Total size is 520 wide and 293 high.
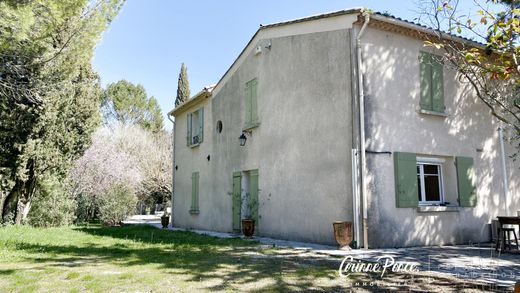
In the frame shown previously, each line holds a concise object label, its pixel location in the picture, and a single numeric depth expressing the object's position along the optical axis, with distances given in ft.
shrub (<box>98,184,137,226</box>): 59.47
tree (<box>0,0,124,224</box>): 28.22
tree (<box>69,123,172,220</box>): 64.39
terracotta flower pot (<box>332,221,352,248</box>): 27.12
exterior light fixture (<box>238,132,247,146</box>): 40.75
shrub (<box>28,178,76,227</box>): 48.19
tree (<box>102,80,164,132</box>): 114.11
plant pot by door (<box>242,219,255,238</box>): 36.45
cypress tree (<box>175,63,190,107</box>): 112.88
